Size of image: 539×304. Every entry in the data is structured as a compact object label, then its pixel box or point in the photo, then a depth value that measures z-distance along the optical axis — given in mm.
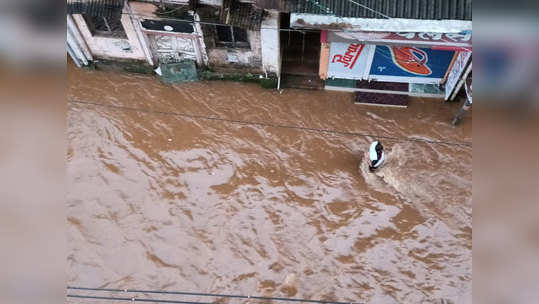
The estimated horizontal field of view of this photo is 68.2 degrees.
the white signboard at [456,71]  11774
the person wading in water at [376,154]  11977
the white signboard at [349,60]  12781
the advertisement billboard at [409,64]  12672
